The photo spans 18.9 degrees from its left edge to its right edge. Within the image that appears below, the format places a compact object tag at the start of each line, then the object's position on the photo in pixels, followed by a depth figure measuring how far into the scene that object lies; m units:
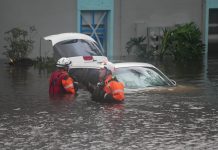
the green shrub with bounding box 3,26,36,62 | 26.09
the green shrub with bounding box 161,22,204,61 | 28.45
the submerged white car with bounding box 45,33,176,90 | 16.67
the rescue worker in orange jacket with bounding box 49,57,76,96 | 15.87
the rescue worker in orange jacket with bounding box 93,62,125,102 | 14.89
